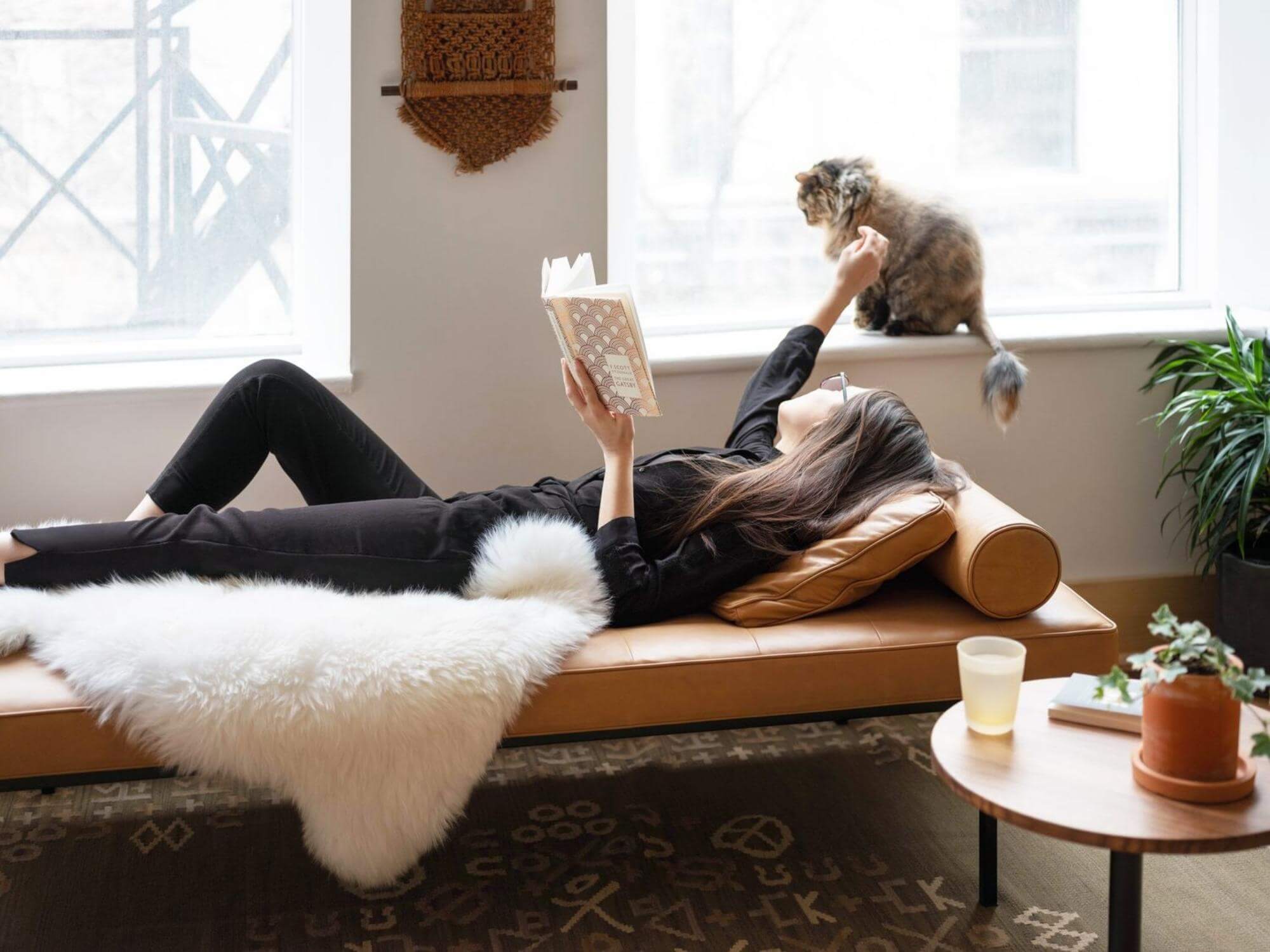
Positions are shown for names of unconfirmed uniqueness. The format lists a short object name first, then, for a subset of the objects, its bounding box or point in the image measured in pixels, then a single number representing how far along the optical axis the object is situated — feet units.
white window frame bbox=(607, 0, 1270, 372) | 9.52
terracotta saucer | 4.64
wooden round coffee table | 4.49
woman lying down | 6.83
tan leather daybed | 6.38
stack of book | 5.24
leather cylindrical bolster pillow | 6.65
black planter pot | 8.91
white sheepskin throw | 5.91
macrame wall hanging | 8.51
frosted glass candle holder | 5.22
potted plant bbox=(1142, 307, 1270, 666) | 8.93
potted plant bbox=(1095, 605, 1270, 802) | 4.55
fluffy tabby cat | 9.39
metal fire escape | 9.47
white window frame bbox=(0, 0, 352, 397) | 8.89
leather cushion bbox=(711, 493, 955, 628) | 6.73
